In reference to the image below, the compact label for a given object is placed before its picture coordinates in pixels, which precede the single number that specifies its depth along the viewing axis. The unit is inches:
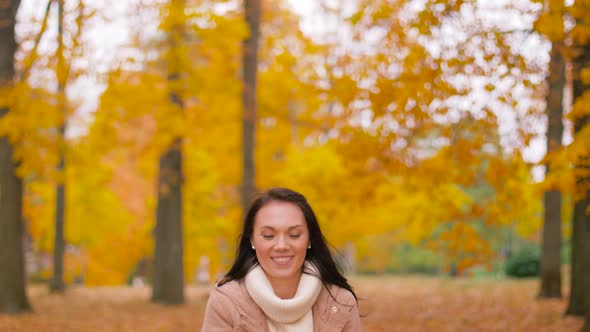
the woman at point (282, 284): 106.8
